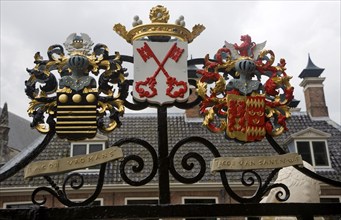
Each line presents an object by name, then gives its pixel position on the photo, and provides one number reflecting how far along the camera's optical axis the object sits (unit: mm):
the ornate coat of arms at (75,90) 3844
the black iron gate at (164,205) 3275
